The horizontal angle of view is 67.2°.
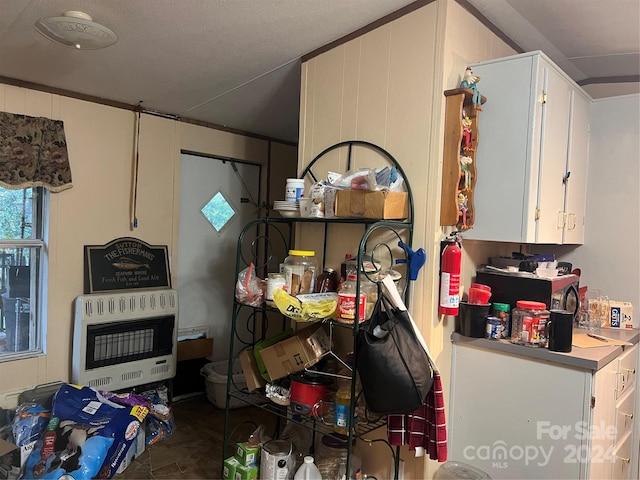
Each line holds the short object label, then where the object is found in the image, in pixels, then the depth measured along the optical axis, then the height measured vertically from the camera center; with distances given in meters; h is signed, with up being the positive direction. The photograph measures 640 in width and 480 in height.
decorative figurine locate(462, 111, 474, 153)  1.93 +0.41
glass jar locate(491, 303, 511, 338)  2.01 -0.32
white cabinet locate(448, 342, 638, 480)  1.77 -0.69
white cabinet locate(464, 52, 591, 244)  1.91 +0.38
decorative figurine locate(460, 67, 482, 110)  1.92 +0.62
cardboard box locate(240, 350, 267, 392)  2.14 -0.65
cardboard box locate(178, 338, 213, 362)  3.39 -0.89
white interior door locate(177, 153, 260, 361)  3.47 -0.08
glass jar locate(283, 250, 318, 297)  2.05 -0.19
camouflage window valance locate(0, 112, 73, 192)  2.53 +0.34
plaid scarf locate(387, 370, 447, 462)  1.77 -0.72
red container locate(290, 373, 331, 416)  1.97 -0.68
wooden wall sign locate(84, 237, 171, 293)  2.92 -0.28
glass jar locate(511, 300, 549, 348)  1.90 -0.33
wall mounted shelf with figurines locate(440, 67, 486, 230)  1.89 +0.35
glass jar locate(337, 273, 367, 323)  1.75 -0.27
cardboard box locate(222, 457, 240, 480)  2.17 -1.09
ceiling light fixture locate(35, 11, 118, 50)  1.76 +0.71
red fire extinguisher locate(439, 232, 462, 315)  1.89 -0.15
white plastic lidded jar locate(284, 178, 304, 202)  2.17 +0.18
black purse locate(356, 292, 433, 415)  1.63 -0.45
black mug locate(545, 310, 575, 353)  1.80 -0.33
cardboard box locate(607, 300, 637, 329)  2.39 -0.35
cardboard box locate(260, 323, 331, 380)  1.98 -0.52
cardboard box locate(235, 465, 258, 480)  2.13 -1.09
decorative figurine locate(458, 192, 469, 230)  1.94 +0.13
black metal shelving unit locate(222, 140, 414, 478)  1.78 -0.05
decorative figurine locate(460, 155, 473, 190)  1.96 +0.28
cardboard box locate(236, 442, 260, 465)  2.17 -1.03
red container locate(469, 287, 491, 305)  2.01 -0.24
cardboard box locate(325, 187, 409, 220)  1.84 +0.11
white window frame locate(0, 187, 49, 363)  2.76 -0.31
